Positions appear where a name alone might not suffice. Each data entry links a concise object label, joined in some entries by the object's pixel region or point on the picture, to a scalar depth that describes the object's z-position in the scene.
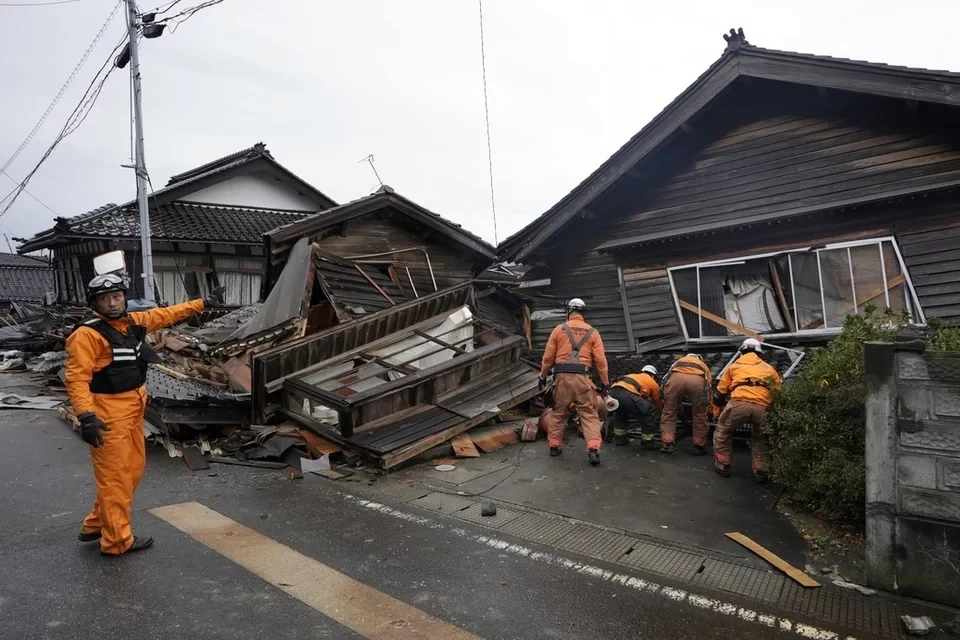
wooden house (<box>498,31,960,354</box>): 6.83
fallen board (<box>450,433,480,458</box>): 6.48
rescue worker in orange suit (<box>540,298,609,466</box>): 6.41
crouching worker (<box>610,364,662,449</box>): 6.78
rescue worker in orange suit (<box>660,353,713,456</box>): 6.47
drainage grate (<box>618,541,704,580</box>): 3.62
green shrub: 4.17
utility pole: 11.68
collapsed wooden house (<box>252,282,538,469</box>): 6.25
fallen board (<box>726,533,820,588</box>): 3.45
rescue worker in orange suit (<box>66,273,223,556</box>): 3.76
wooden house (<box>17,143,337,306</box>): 15.02
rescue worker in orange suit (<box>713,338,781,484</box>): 5.49
